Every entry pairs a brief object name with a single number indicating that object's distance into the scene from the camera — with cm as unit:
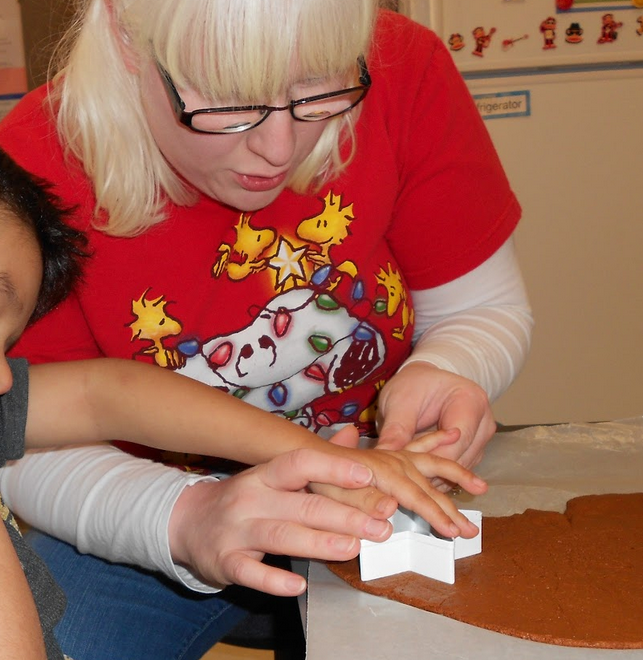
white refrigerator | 219
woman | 75
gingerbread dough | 61
